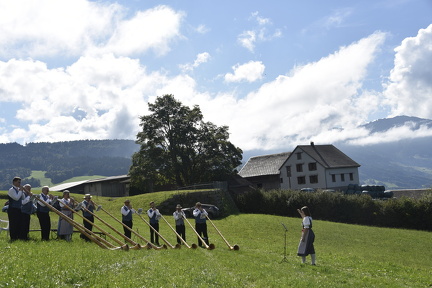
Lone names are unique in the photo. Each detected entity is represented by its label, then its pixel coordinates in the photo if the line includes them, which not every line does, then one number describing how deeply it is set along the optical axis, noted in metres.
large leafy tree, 60.97
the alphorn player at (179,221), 21.02
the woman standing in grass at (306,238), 15.67
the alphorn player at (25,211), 14.96
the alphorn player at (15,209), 14.51
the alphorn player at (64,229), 16.77
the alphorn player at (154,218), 20.98
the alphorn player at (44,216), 16.30
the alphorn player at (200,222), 20.81
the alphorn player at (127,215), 20.14
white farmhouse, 76.62
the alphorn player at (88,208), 19.27
